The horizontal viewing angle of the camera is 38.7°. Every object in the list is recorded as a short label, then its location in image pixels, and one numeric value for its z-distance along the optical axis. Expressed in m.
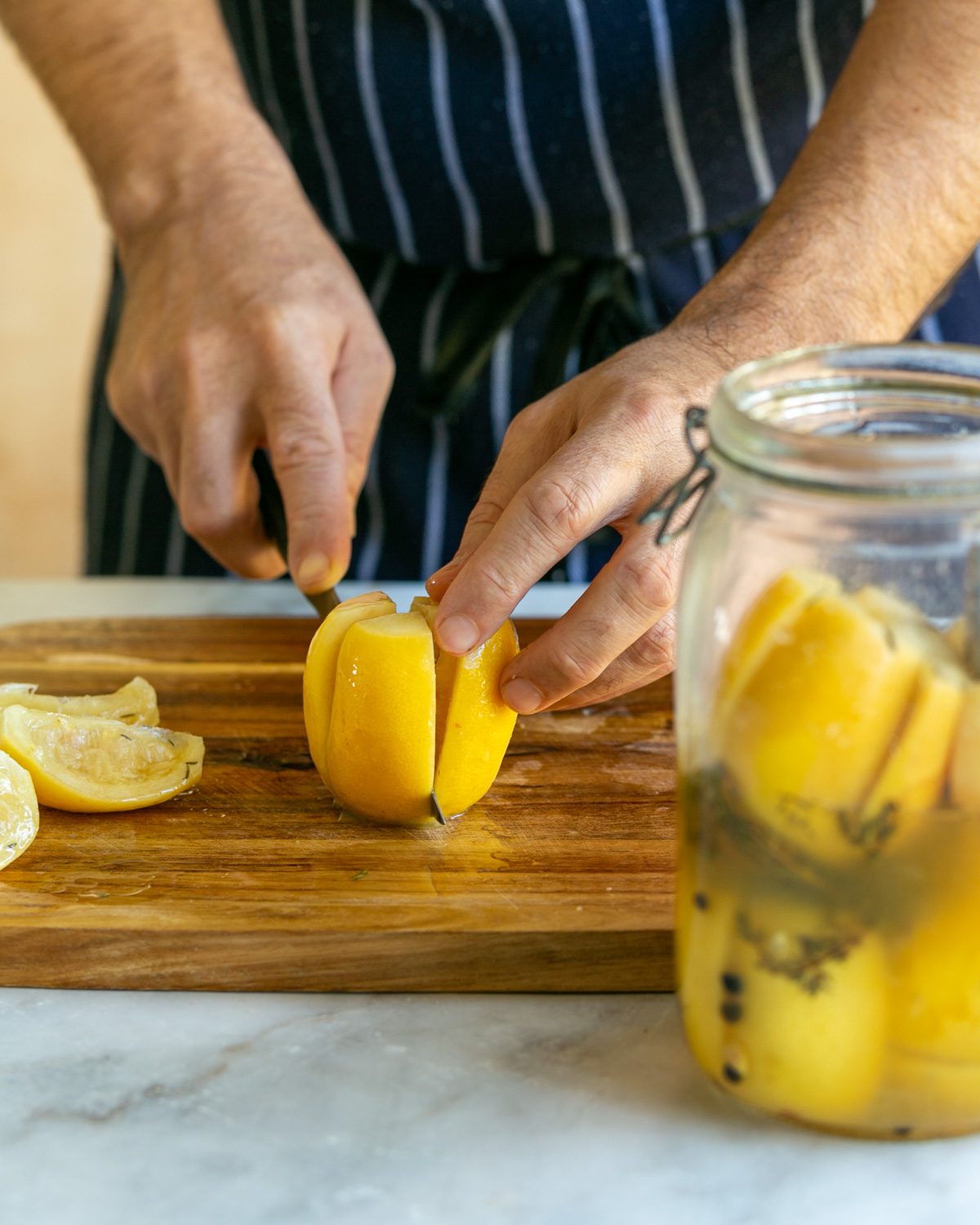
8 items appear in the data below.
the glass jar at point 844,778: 0.65
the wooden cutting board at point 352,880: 0.89
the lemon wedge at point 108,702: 1.19
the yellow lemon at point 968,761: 0.65
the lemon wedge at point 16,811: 0.99
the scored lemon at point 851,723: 0.65
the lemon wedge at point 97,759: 1.06
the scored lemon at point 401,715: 1.02
